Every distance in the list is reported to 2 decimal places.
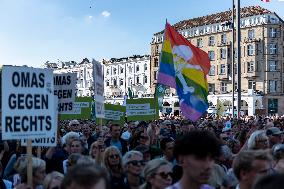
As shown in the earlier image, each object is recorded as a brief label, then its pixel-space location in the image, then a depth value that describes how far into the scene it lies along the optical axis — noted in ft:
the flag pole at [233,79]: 88.14
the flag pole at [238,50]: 76.43
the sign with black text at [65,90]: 29.50
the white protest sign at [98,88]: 28.40
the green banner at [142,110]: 49.44
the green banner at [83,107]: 62.54
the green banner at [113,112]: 48.03
